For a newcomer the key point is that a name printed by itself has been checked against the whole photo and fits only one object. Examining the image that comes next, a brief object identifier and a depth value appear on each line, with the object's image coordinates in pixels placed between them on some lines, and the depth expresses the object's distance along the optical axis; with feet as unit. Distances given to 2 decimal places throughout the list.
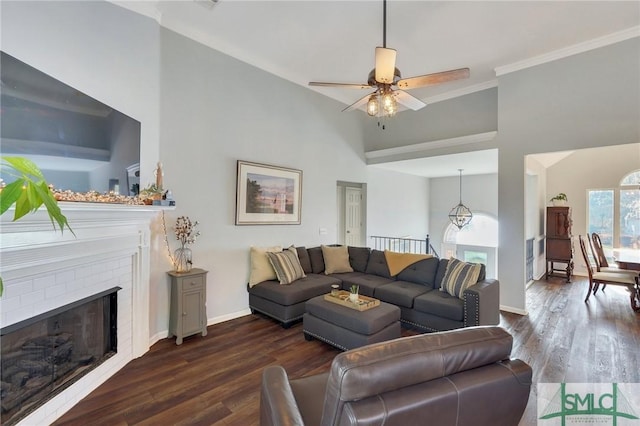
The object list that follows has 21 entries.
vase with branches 11.17
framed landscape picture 13.53
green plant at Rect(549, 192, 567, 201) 21.51
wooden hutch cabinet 20.88
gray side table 10.52
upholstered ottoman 9.30
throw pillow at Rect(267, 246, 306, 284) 13.21
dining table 13.84
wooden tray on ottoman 9.95
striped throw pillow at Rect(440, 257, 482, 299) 11.35
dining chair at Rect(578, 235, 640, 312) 14.13
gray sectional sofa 10.71
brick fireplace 5.66
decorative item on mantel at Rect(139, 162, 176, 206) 9.05
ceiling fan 8.03
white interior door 20.58
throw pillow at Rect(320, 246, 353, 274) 15.46
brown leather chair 2.99
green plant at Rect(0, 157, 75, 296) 2.41
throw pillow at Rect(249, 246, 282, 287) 13.44
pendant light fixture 26.27
